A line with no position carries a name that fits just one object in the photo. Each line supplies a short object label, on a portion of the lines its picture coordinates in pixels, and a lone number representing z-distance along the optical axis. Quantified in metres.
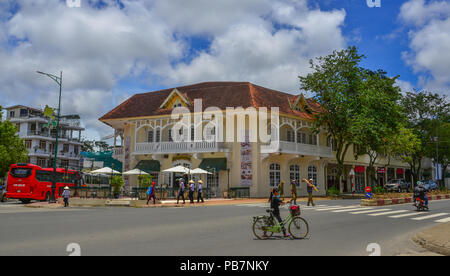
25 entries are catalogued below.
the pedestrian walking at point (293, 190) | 21.47
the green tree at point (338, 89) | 34.28
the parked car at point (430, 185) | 47.09
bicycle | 9.72
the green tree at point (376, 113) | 32.38
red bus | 28.00
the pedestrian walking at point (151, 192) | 24.79
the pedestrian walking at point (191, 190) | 25.36
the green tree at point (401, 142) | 37.66
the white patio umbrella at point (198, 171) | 29.91
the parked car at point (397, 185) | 43.36
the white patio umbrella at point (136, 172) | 30.63
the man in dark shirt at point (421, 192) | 18.78
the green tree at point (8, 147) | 38.59
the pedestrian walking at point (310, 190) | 21.88
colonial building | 33.34
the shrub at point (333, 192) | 34.98
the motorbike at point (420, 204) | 18.73
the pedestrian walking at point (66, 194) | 23.48
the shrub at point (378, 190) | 33.33
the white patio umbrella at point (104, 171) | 30.38
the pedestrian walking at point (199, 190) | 25.94
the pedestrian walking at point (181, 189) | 25.42
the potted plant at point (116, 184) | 28.52
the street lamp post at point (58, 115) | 26.29
